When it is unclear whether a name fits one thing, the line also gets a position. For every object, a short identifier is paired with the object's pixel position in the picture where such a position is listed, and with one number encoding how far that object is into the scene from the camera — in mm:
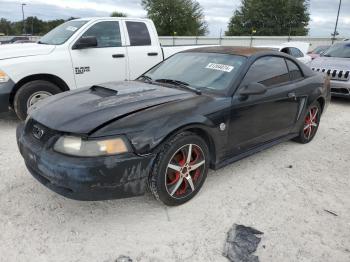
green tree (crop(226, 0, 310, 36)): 54688
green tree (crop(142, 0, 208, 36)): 47094
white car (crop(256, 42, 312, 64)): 10445
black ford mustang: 2576
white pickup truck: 5078
